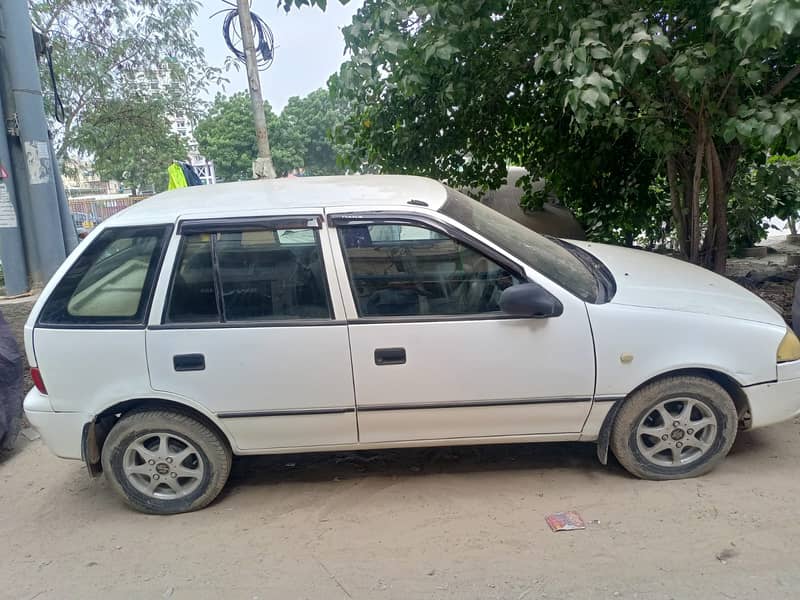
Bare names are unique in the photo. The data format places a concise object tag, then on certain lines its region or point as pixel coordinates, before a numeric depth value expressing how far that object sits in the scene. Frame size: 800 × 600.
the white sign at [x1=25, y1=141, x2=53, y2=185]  5.62
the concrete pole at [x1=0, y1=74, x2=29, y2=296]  5.56
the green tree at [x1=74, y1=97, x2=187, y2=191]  10.45
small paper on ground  2.94
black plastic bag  4.02
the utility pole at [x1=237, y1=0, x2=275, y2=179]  7.35
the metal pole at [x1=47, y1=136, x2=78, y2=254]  6.32
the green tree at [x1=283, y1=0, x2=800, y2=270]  3.93
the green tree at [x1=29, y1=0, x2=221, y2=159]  9.69
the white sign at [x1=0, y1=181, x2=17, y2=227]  5.57
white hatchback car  3.01
